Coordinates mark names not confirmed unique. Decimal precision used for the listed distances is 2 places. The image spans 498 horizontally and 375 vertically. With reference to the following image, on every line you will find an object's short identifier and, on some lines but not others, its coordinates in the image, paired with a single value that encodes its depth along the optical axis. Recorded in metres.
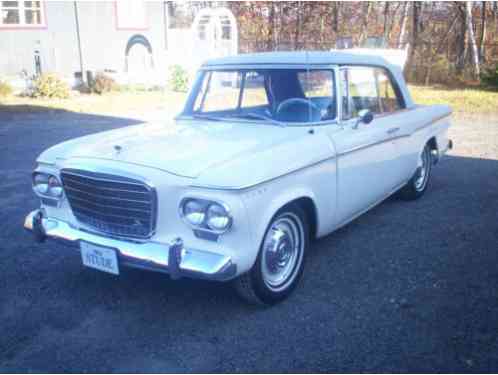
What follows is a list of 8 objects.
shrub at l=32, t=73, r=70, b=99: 15.41
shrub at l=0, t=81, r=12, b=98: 15.51
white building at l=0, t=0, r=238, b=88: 17.64
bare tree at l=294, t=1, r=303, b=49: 22.23
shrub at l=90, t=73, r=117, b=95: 16.89
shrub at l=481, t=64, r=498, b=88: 15.82
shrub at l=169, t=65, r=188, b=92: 18.12
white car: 3.02
